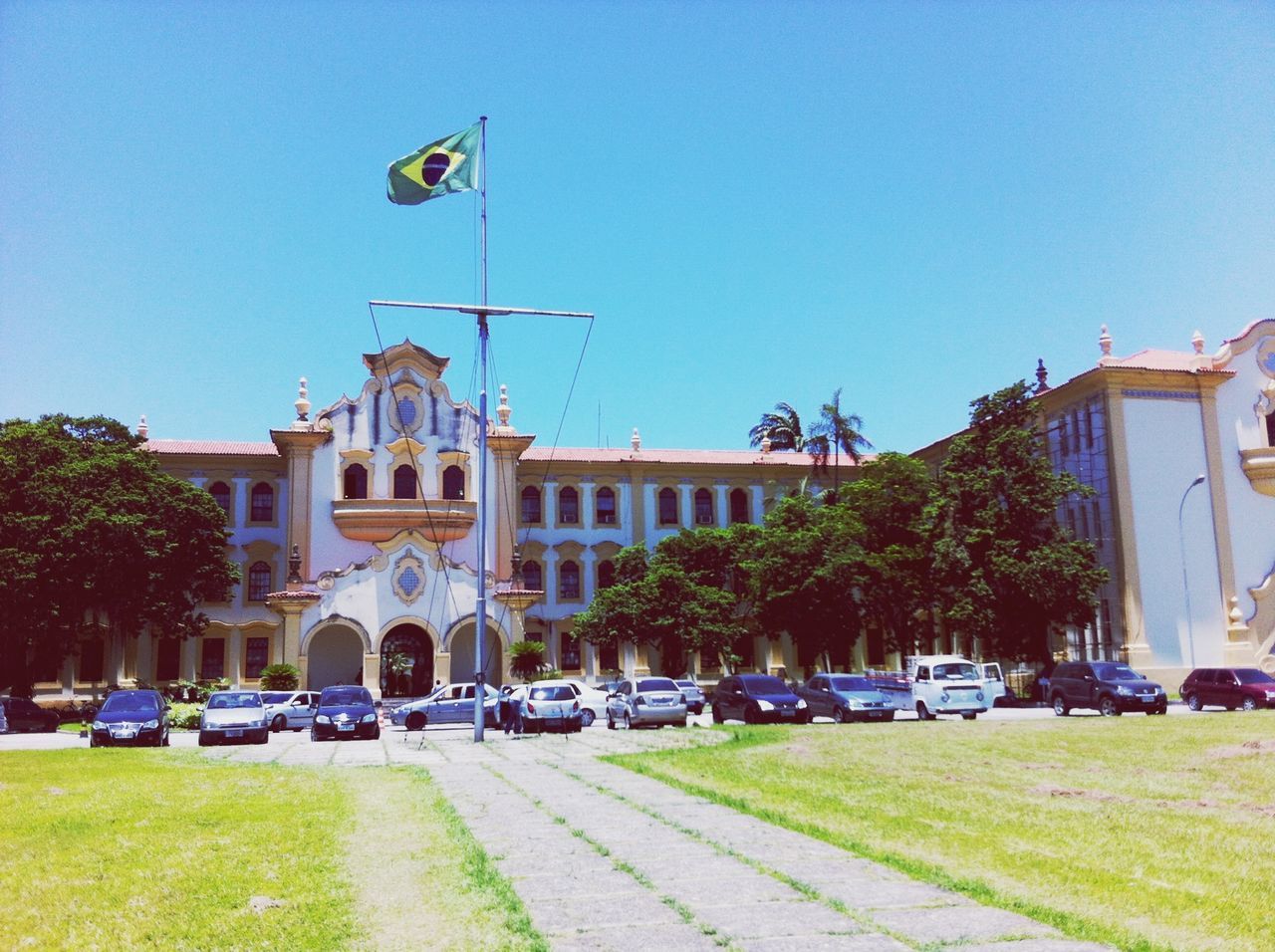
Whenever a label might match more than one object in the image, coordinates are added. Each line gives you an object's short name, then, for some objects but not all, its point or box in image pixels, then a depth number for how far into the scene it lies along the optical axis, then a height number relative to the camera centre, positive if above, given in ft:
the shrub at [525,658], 133.69 -2.44
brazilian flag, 79.15 +35.26
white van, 94.38 -5.40
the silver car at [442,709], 103.50 -6.60
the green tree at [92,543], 124.77 +12.90
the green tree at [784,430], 195.00 +37.02
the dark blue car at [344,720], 86.69 -6.22
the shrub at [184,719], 106.01 -7.10
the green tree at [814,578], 134.62 +6.84
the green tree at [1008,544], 119.24 +9.52
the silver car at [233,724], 80.79 -5.91
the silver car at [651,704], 89.10 -5.73
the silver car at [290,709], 105.60 -6.38
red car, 100.48 -6.53
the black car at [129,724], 77.66 -5.53
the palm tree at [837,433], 158.81 +29.50
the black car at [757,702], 87.20 -5.77
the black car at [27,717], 107.14 -6.61
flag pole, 80.92 +10.77
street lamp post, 129.90 +8.06
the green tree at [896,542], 131.75 +11.22
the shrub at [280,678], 125.18 -3.91
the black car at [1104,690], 93.71 -5.96
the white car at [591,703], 107.04 -6.88
